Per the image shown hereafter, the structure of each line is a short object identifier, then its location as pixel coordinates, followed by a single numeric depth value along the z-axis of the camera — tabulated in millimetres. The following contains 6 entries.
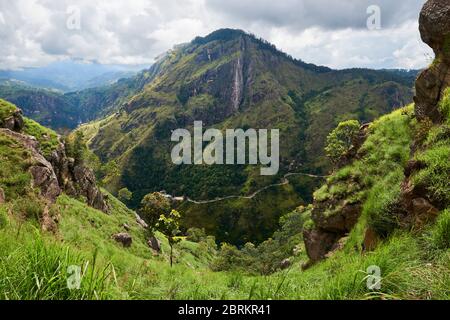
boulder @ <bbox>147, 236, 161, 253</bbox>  68062
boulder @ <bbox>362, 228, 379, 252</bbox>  13320
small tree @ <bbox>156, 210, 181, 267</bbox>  53412
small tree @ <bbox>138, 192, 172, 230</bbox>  79250
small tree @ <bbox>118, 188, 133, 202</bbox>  171675
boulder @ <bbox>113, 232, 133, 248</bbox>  44788
